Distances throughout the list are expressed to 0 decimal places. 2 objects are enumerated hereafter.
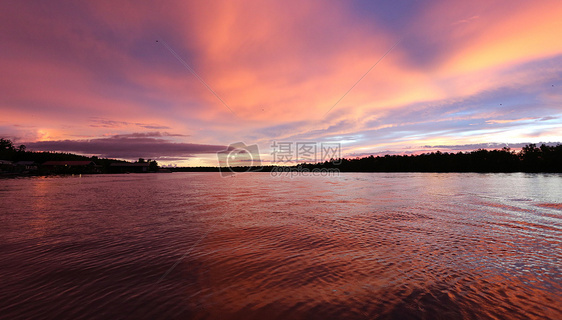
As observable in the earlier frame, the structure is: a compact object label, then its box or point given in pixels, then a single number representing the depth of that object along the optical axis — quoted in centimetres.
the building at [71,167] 15050
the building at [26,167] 12646
